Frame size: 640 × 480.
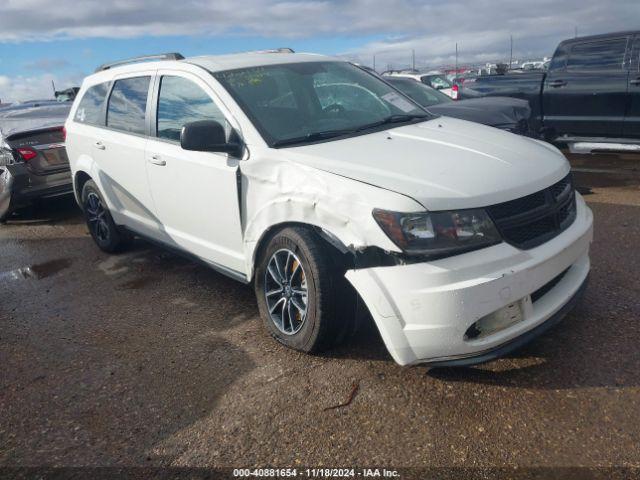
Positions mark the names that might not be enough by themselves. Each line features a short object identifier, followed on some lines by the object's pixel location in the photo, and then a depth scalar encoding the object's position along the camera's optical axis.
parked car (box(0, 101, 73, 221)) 6.70
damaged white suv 2.60
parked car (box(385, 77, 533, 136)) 6.62
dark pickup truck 7.64
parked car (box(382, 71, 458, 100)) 12.55
